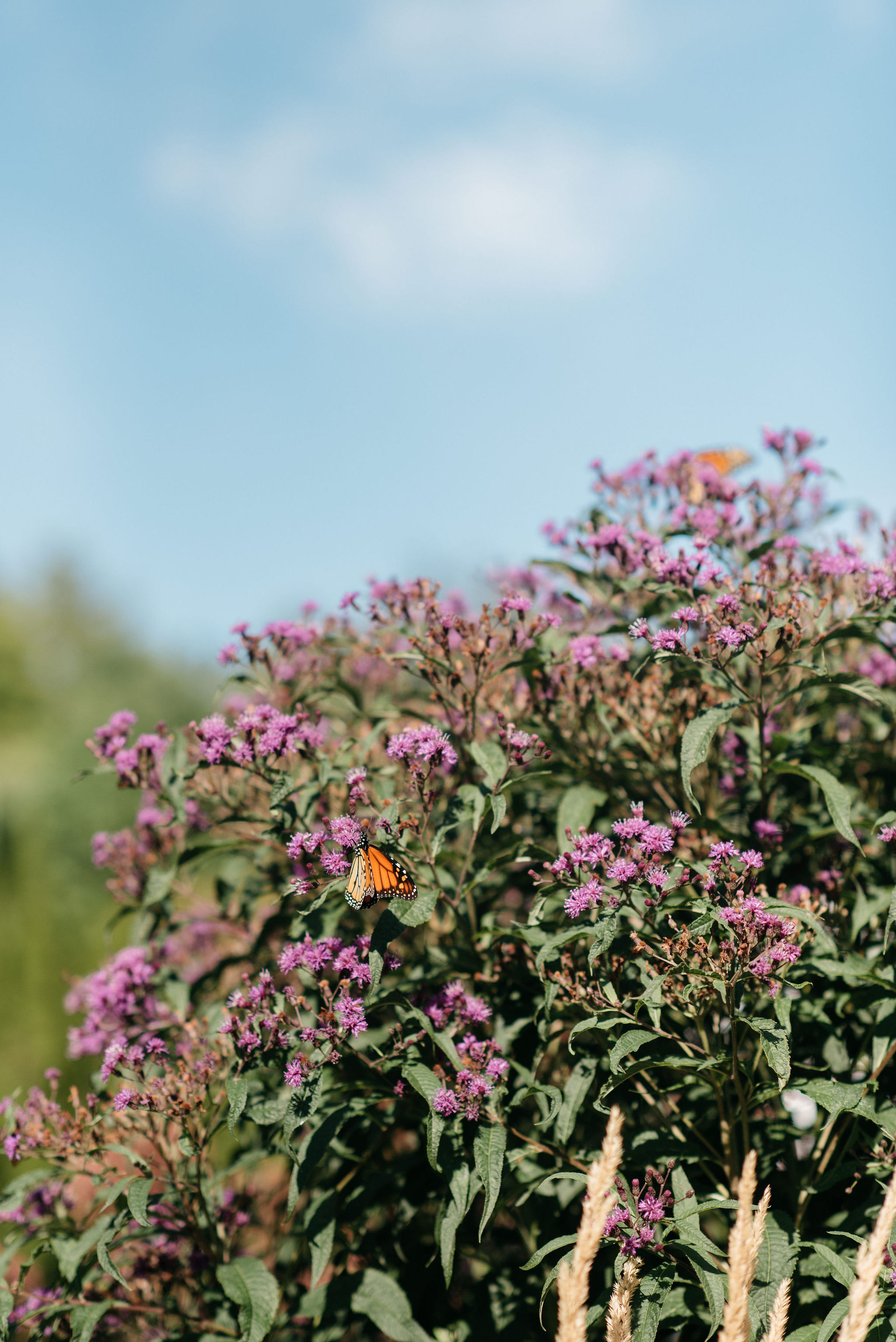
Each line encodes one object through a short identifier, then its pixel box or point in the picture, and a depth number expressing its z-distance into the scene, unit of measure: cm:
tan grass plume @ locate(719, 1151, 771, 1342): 208
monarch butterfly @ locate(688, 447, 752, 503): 447
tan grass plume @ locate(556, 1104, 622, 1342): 207
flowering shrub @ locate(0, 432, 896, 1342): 274
